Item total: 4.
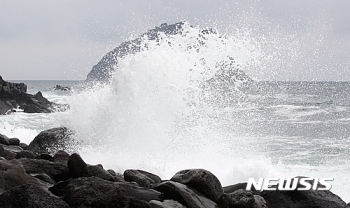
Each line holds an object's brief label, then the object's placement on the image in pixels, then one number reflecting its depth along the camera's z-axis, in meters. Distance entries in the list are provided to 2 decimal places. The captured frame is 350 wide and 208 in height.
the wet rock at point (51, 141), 20.77
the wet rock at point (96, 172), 11.39
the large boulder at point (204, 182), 11.03
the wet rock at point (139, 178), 11.91
